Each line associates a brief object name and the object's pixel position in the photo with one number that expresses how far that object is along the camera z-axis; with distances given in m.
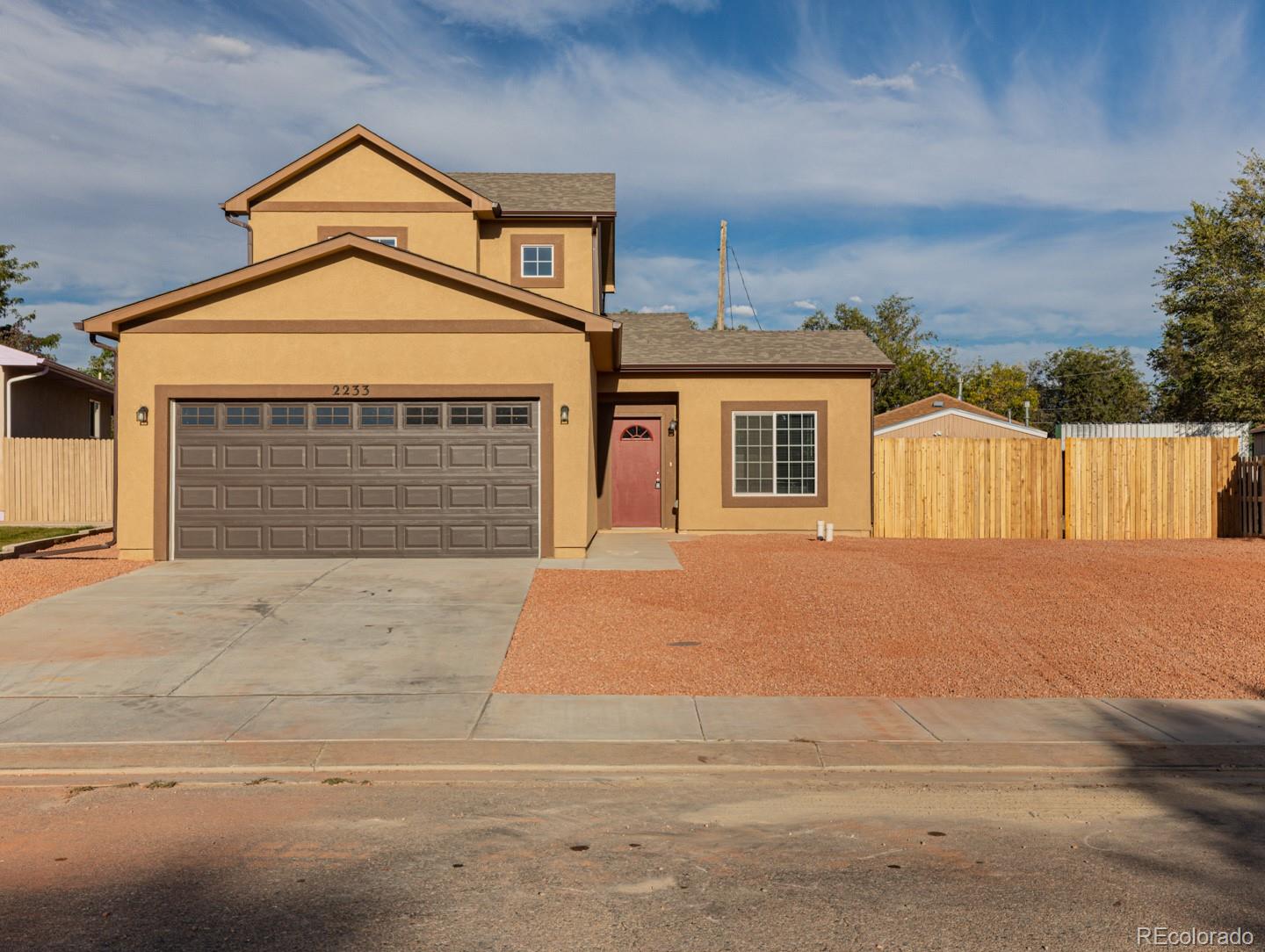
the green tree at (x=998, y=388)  75.00
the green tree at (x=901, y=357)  72.38
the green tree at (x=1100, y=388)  84.75
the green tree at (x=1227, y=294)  36.09
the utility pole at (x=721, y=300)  35.94
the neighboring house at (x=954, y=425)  42.78
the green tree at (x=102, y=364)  62.78
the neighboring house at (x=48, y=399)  24.72
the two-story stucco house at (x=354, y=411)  15.38
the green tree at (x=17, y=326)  48.16
